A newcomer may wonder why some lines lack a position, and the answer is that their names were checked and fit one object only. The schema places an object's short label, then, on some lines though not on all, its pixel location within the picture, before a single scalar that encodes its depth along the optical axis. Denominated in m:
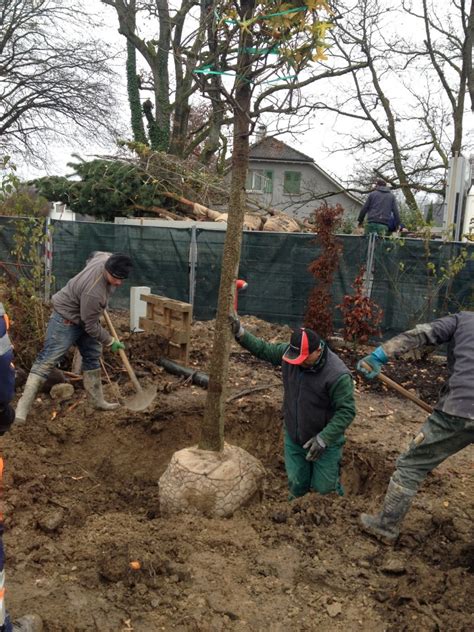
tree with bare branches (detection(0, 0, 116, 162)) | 17.84
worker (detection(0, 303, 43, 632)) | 2.27
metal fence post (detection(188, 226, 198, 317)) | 9.92
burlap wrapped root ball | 4.00
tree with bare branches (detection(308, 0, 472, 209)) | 17.62
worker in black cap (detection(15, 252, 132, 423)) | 5.30
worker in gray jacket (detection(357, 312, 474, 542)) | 3.40
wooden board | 7.07
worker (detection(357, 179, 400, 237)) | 9.80
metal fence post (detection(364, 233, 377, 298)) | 8.74
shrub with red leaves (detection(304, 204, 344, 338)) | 7.90
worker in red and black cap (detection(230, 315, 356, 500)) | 4.15
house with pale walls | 34.84
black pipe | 6.72
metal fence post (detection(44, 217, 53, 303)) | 9.47
